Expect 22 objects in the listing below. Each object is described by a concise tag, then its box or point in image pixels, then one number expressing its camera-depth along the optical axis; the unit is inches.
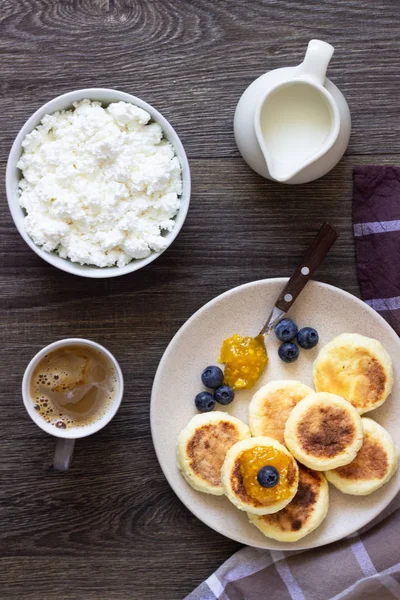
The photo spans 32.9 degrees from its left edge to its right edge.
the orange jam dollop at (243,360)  64.2
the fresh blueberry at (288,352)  63.9
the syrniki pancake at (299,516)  62.6
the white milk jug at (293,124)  58.3
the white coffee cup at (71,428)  60.7
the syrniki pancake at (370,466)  62.8
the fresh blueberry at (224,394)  63.8
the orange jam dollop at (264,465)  59.6
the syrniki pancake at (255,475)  59.7
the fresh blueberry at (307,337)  64.1
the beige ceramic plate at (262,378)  63.9
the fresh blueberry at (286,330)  64.0
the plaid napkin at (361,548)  65.8
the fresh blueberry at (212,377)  63.6
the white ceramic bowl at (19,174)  58.7
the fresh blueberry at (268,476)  58.3
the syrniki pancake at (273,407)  63.2
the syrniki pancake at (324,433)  61.6
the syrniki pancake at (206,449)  62.4
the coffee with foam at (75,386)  62.2
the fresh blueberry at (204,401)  63.9
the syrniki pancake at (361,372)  63.1
